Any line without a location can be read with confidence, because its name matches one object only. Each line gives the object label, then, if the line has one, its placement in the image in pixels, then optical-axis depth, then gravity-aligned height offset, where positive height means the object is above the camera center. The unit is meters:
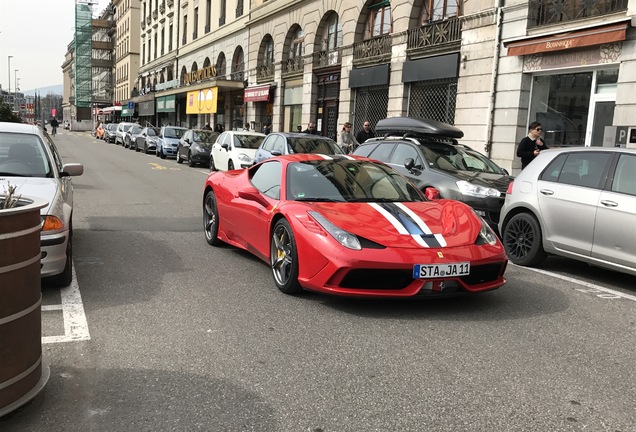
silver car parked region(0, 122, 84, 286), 4.85 -0.59
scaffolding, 89.38 +10.61
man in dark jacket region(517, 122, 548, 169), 10.47 +0.01
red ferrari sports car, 4.66 -0.83
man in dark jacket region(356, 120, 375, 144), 17.96 +0.10
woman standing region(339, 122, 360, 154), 18.00 -0.14
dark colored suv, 8.46 -0.36
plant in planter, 3.20 -0.46
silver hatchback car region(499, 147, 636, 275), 5.84 -0.67
